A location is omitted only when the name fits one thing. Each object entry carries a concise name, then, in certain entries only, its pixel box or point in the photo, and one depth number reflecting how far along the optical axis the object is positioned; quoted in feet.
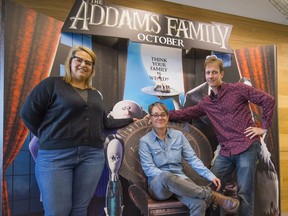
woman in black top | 4.34
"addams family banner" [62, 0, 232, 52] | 5.87
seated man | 4.89
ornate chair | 5.14
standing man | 5.84
